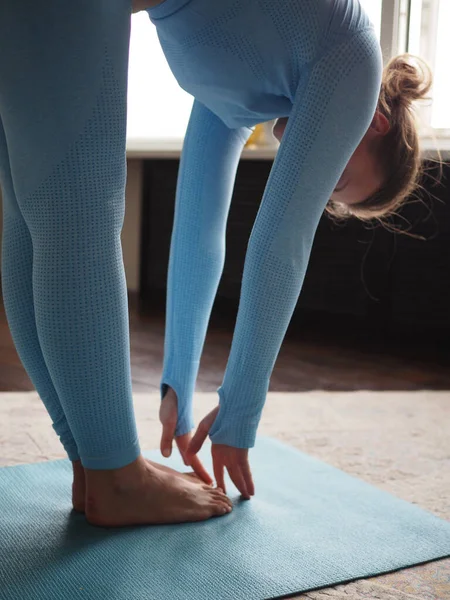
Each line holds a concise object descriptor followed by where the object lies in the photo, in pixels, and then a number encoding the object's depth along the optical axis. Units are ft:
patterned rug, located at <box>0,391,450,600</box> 3.36
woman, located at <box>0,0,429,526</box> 3.02
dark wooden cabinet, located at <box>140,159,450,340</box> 9.41
